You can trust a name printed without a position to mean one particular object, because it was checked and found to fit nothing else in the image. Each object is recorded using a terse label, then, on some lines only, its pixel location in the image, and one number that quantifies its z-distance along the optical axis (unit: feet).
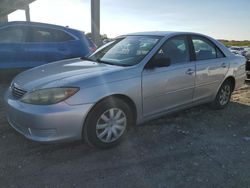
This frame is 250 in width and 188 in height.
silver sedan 7.44
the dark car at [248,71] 19.91
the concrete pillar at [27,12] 46.03
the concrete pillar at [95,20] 22.63
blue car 14.96
